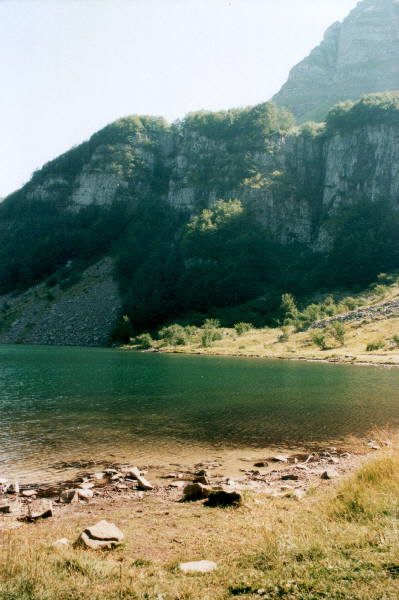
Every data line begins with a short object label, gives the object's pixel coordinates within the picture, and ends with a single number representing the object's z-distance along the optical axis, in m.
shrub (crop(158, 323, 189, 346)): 113.38
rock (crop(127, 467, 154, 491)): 15.02
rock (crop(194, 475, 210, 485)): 15.59
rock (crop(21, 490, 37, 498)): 14.49
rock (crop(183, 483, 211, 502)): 13.52
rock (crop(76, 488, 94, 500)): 14.03
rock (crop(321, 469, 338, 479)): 15.52
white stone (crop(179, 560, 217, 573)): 8.16
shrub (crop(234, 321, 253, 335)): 114.61
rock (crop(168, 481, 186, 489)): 15.37
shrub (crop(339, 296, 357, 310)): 114.25
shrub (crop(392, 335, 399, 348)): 77.23
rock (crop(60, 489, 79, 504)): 13.68
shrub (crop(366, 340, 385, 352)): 76.81
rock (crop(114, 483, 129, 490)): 15.08
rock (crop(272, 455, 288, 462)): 19.11
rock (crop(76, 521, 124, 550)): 9.45
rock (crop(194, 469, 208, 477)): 16.88
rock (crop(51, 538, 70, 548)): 9.47
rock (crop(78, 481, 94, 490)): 15.05
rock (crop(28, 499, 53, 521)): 12.09
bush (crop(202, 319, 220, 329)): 123.50
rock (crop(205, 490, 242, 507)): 12.57
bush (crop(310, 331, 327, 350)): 86.00
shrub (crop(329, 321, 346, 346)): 85.56
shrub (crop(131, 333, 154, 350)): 117.25
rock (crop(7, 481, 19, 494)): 14.64
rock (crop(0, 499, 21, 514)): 12.85
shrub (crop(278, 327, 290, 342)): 97.81
